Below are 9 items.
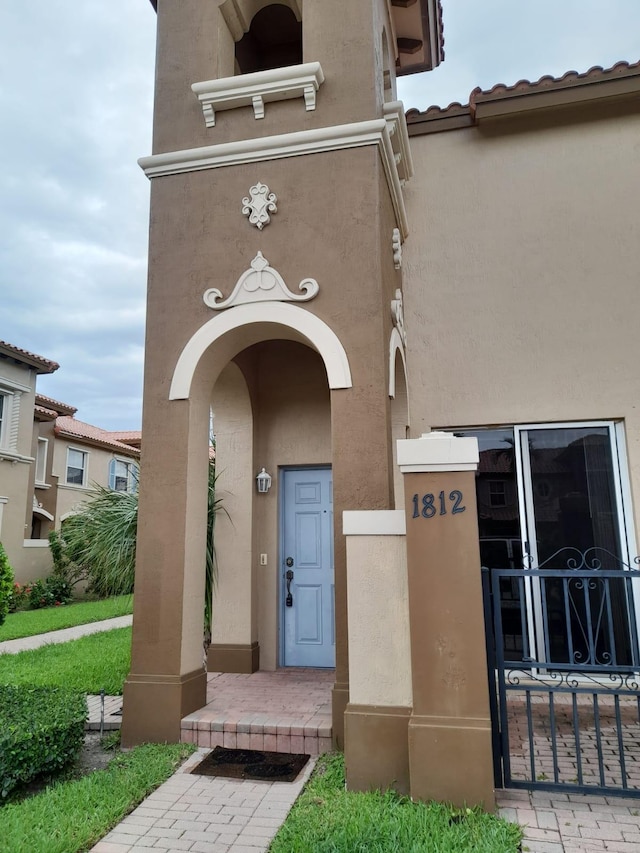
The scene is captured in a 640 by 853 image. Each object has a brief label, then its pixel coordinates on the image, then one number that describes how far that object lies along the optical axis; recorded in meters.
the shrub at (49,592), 17.78
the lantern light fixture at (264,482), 7.70
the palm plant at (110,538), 7.14
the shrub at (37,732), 4.30
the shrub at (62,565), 19.44
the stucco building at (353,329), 5.55
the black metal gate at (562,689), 4.13
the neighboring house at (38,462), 18.72
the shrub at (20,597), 17.08
